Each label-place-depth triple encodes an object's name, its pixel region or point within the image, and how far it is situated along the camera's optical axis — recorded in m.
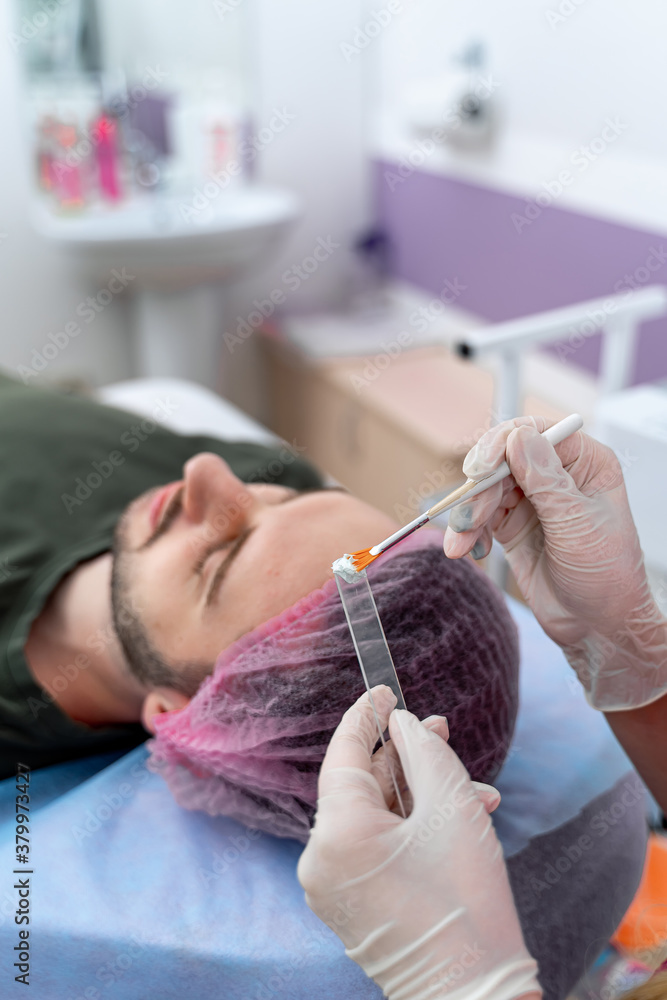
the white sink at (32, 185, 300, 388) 2.16
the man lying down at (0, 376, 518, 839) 0.83
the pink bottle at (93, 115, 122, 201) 2.43
